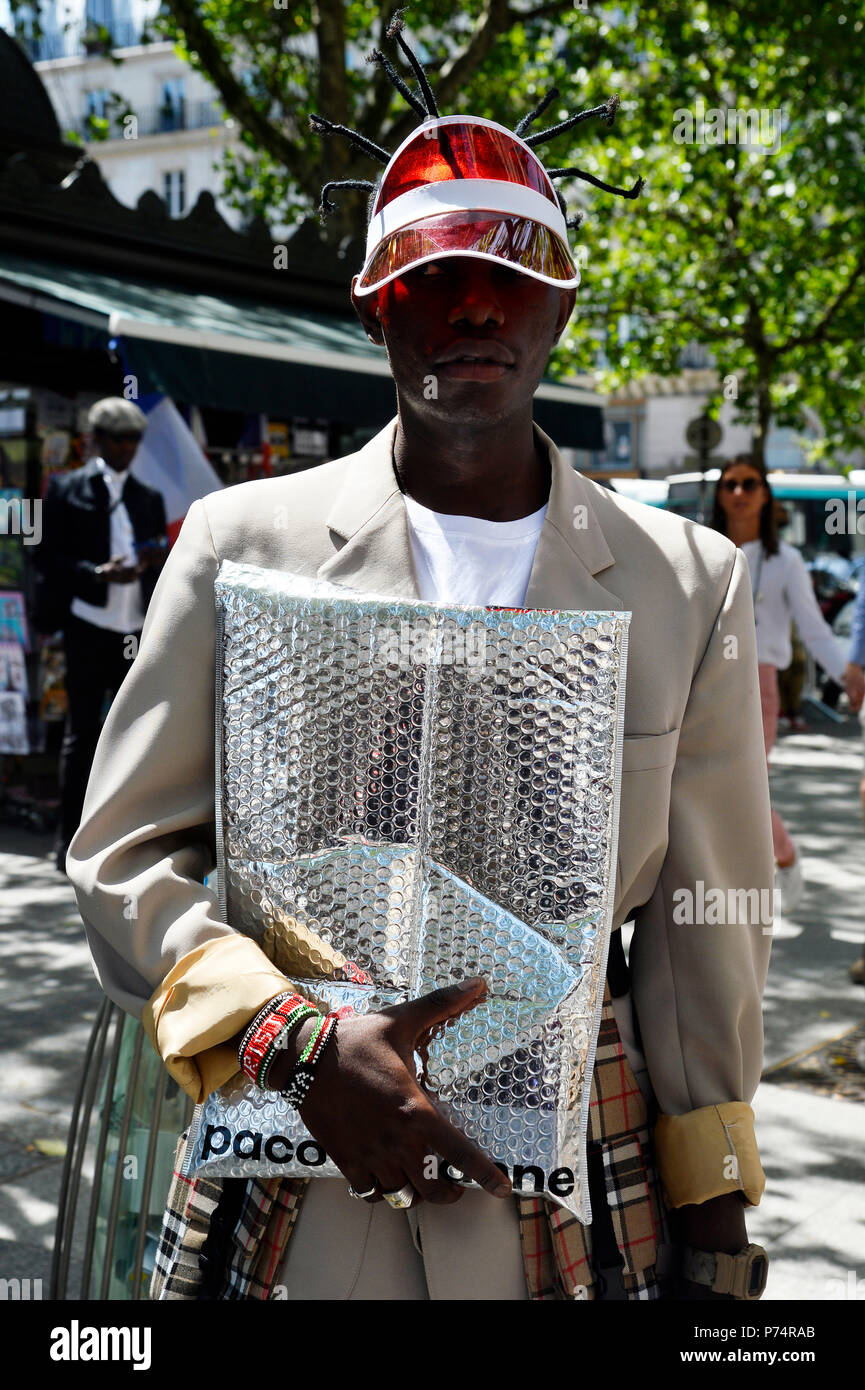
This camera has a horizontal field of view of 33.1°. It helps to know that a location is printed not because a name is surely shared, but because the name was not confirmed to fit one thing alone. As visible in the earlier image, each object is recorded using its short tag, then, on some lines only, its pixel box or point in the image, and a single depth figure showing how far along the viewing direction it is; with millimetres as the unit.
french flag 7980
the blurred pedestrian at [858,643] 6277
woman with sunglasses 7109
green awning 7457
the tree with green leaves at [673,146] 12906
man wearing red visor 1577
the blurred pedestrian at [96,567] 7168
